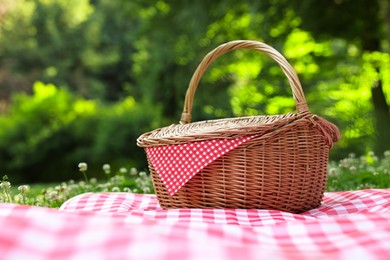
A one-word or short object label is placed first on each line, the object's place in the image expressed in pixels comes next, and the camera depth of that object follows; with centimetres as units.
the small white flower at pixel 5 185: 211
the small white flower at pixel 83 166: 258
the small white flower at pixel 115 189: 276
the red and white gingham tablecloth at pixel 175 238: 89
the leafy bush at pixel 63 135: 898
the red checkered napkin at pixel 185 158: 184
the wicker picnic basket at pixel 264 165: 186
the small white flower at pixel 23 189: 218
